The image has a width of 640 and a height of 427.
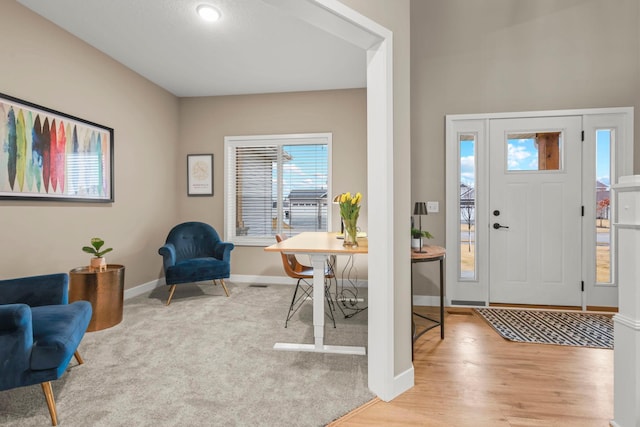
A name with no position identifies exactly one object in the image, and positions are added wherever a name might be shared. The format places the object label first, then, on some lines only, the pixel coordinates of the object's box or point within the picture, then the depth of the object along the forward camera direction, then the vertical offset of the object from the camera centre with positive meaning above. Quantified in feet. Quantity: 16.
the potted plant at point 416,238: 8.37 -0.76
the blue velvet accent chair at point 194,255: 11.87 -1.89
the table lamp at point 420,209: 8.64 +0.02
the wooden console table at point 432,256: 7.74 -1.18
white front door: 11.32 -0.05
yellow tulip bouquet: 7.75 -0.10
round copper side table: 9.10 -2.43
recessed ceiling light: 8.57 +5.58
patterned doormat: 8.70 -3.64
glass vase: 7.72 -0.50
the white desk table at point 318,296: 7.64 -2.21
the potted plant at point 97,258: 9.46 -1.48
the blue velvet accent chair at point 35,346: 5.03 -2.29
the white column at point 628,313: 4.79 -1.65
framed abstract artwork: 8.34 +1.70
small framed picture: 15.43 +1.78
